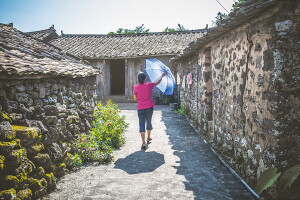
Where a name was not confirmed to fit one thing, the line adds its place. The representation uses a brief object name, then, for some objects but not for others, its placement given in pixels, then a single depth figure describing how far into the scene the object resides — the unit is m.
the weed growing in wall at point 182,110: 9.71
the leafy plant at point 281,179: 2.25
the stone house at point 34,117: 2.82
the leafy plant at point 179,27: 26.54
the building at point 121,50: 14.62
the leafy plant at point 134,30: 29.94
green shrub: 4.56
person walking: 5.19
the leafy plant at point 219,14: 9.98
